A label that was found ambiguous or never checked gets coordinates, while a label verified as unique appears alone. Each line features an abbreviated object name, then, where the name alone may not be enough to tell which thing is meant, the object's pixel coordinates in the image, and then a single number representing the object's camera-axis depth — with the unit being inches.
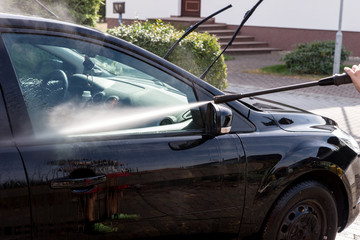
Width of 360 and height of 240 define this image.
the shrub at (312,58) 573.6
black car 99.0
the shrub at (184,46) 313.0
